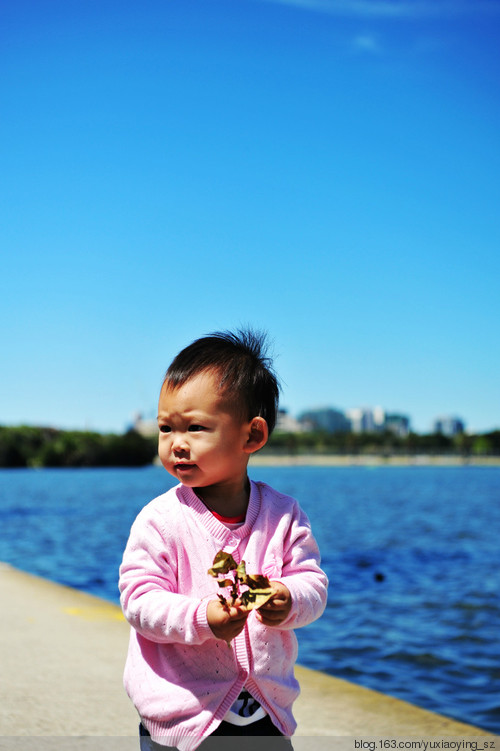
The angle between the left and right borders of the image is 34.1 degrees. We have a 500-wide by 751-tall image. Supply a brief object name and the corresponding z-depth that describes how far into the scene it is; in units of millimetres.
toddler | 1858
